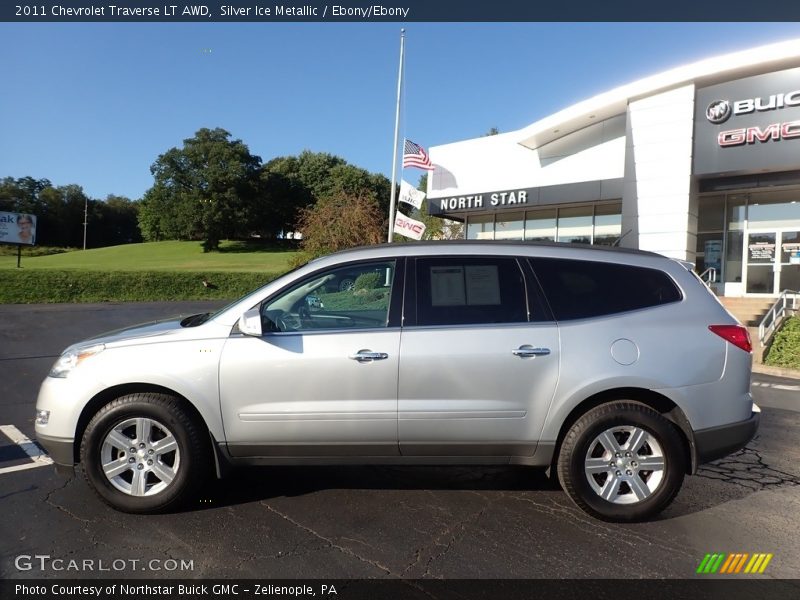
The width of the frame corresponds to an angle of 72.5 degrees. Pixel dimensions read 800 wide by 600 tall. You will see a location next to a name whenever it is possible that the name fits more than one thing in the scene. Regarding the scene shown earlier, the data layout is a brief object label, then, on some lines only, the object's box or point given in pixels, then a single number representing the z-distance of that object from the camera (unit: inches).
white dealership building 601.0
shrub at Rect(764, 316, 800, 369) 472.4
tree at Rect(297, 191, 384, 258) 965.8
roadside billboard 1099.9
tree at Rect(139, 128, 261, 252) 2450.8
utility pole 3270.2
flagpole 757.9
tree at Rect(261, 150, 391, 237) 2694.4
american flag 756.0
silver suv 141.3
